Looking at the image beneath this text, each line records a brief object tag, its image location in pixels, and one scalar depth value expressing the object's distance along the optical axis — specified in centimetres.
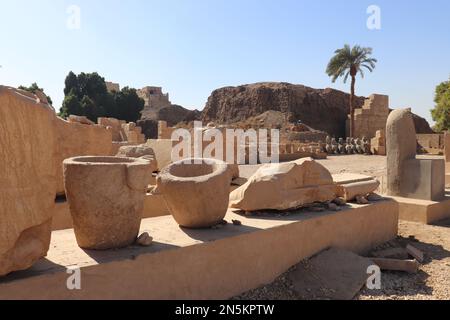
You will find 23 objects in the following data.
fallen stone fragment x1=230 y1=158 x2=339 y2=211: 437
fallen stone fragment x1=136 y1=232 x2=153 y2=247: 305
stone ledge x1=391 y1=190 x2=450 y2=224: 626
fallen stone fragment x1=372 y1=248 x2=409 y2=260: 474
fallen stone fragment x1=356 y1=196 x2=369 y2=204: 534
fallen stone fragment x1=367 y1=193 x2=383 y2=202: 566
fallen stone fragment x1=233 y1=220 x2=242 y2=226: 389
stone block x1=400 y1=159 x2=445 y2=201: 651
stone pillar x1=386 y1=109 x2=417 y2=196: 676
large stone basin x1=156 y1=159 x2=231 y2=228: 352
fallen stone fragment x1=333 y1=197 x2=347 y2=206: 508
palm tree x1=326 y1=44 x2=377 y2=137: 2736
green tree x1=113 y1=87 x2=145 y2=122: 3366
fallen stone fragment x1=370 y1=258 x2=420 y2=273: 430
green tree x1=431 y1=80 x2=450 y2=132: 2597
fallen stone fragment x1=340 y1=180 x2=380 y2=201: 531
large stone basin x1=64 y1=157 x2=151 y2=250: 281
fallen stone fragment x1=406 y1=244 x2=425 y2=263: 470
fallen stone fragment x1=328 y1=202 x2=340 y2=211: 479
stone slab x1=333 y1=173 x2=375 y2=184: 560
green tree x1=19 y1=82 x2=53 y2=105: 2796
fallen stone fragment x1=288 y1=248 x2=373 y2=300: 364
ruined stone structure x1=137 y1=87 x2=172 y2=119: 4888
